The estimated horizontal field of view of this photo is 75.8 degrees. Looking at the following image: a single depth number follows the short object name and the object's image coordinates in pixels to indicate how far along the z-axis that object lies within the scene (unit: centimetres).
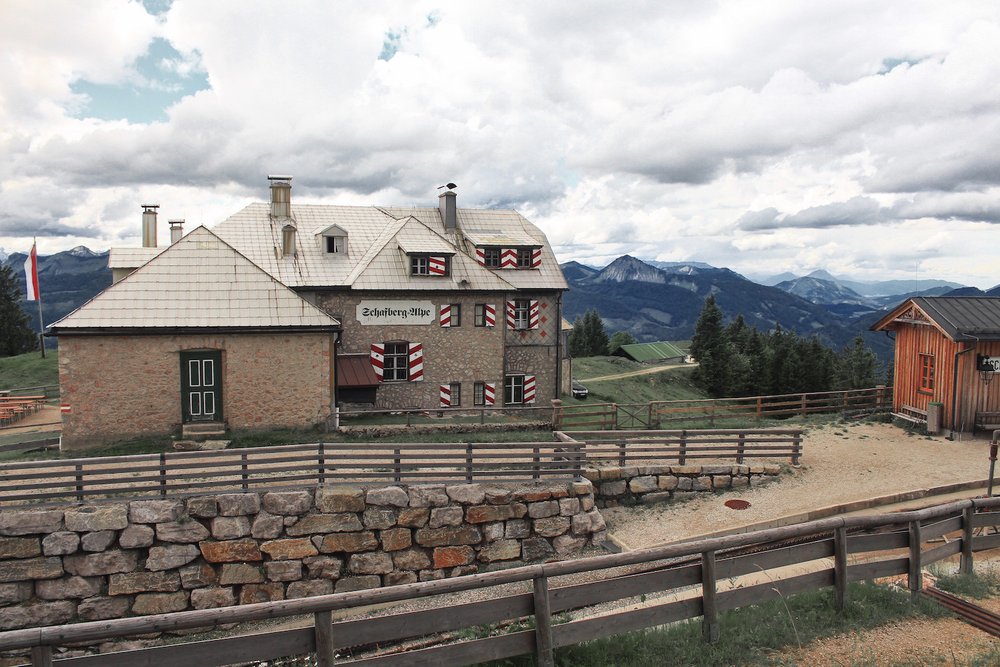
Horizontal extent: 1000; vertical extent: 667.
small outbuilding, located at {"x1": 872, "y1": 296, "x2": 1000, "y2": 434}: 1978
